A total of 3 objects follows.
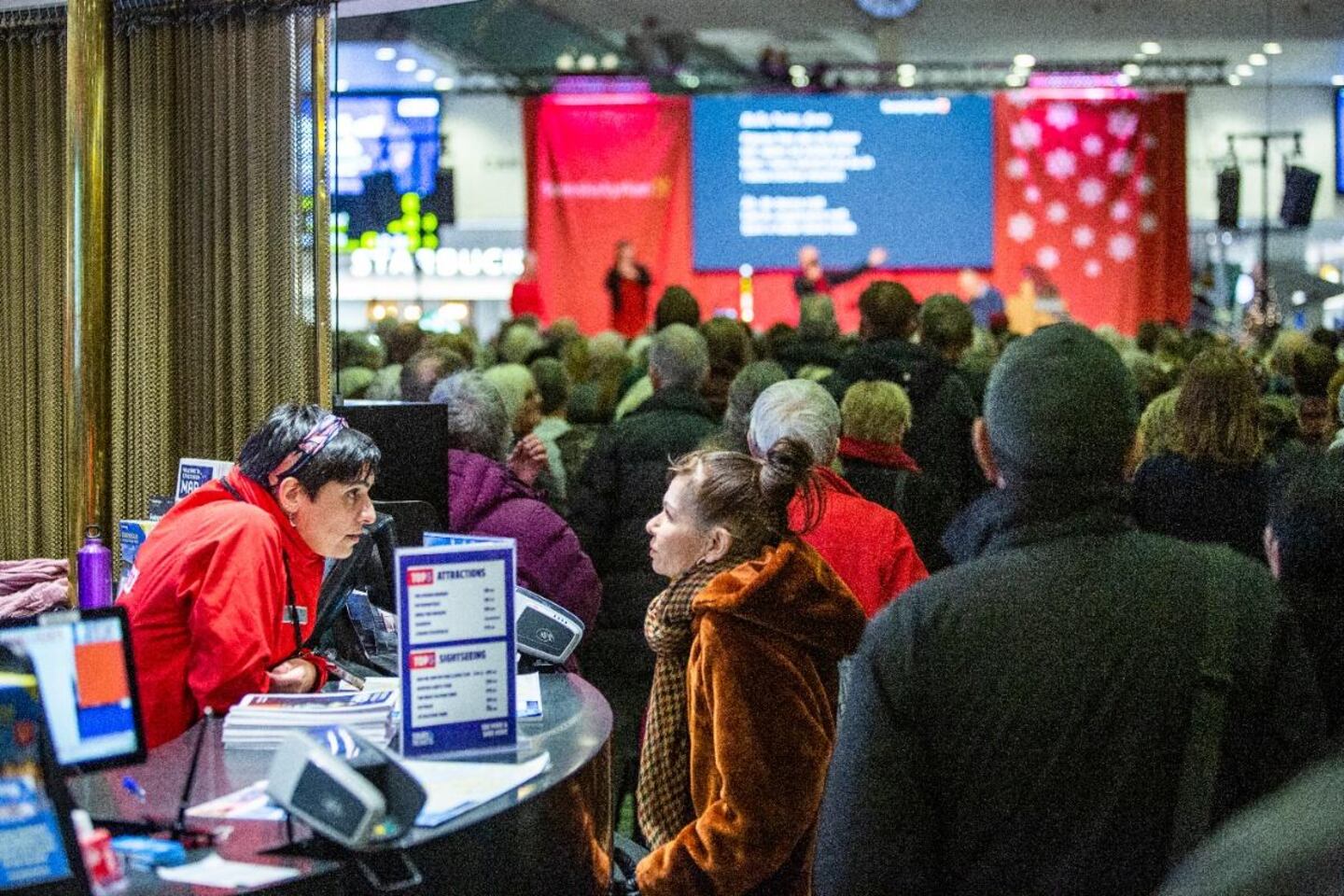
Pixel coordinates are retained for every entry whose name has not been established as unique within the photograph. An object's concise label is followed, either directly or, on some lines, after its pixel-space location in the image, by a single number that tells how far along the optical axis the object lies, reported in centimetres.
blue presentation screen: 1497
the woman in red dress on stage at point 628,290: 1507
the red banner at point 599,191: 1563
